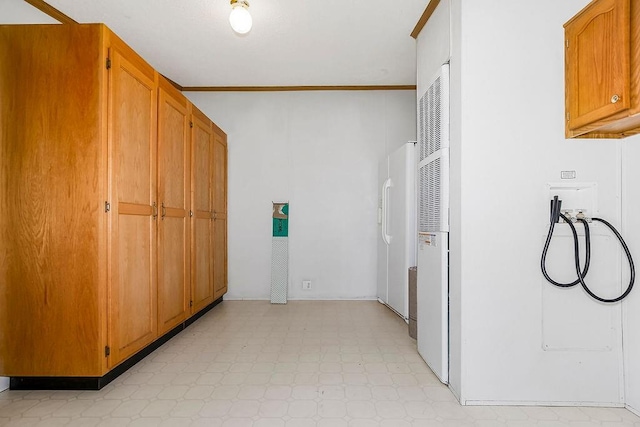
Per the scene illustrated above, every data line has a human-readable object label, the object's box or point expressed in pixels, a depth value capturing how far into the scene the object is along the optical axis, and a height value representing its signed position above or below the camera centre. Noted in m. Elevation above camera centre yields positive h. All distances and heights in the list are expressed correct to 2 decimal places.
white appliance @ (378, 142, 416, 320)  3.74 -0.13
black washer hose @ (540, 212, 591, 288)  1.99 -0.20
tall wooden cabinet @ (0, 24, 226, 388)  2.20 +0.05
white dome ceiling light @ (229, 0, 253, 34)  2.65 +1.45
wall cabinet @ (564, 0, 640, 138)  1.43 +0.64
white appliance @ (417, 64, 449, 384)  2.35 -0.08
